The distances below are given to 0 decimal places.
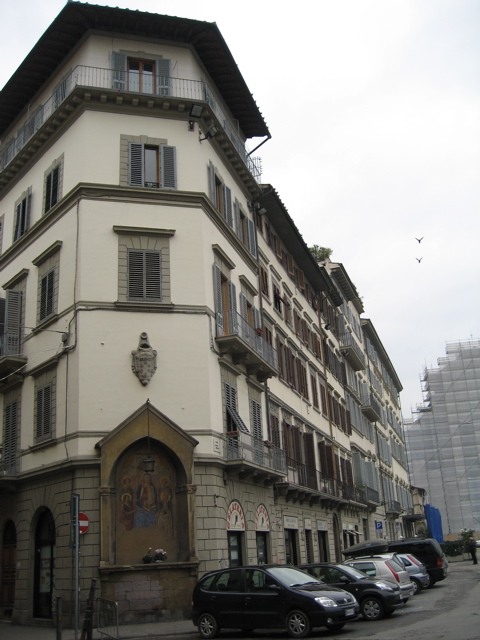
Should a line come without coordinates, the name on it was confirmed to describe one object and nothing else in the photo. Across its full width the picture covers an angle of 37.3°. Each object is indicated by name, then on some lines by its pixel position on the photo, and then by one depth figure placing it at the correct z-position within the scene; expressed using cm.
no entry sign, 1784
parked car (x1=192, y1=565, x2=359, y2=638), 1566
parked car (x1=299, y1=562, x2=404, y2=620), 1880
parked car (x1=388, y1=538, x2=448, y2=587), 2969
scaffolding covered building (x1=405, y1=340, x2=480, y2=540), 7375
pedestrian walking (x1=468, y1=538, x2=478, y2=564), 4793
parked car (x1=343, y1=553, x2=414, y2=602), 2053
